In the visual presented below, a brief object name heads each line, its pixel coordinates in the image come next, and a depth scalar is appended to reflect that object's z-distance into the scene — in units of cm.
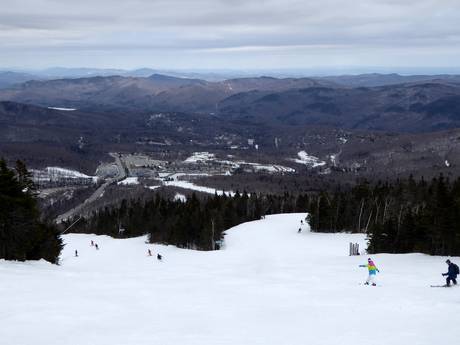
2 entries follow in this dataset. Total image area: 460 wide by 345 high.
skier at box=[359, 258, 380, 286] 2714
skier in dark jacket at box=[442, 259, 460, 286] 2545
